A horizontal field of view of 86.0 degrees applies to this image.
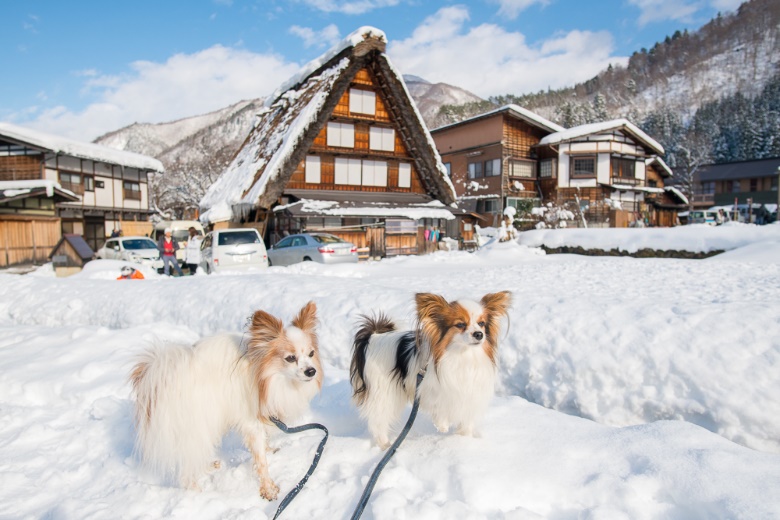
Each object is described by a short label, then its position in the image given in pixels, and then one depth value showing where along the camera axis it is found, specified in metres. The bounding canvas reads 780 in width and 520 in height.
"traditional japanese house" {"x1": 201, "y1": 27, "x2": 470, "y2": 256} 19.44
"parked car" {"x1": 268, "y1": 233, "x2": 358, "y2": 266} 14.67
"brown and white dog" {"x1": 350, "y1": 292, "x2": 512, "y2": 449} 2.87
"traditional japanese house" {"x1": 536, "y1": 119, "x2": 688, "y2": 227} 34.41
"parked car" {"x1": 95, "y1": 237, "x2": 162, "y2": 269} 17.14
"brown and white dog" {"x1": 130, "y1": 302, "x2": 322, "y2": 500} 2.73
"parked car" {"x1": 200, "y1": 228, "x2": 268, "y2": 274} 13.20
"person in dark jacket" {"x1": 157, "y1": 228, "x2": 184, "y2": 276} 13.22
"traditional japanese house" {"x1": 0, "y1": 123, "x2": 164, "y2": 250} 25.06
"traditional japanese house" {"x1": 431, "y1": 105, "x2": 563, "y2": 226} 34.56
